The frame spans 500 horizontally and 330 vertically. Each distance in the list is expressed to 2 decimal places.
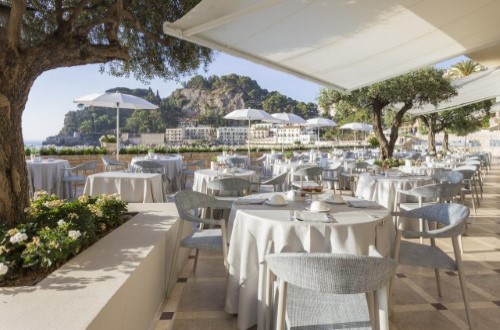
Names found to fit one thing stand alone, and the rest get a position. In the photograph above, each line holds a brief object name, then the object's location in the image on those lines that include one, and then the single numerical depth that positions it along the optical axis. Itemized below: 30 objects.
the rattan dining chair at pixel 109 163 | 7.67
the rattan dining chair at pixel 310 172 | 6.10
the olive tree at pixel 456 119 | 13.75
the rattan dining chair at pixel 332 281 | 1.21
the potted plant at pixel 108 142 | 11.49
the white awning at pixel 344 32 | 3.12
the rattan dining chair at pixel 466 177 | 5.37
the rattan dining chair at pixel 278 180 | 4.86
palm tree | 23.31
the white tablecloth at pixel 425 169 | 6.55
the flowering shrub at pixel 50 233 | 1.91
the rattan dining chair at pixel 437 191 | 3.72
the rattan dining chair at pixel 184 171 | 8.38
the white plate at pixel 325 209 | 2.28
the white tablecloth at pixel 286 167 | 7.59
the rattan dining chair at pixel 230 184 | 3.85
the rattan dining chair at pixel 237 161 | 8.79
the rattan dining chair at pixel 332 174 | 7.12
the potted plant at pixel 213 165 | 5.76
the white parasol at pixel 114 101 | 7.33
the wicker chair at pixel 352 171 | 7.18
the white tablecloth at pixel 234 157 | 8.72
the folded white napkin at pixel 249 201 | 2.60
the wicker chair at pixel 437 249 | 2.21
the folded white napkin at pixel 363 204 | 2.54
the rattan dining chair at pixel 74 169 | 6.66
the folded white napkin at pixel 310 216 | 2.10
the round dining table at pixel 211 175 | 5.19
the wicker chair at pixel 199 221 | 2.60
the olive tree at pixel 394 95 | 7.63
